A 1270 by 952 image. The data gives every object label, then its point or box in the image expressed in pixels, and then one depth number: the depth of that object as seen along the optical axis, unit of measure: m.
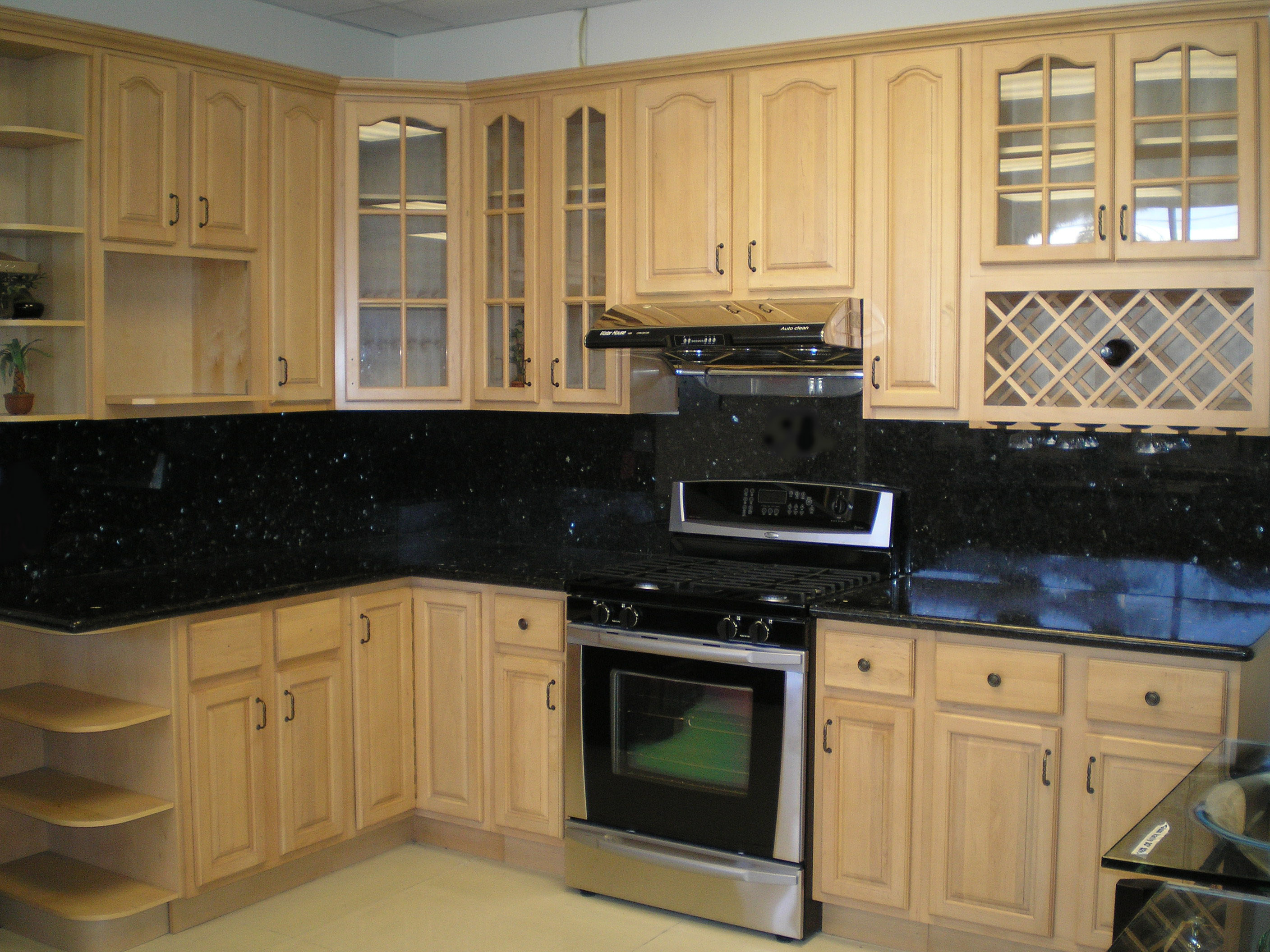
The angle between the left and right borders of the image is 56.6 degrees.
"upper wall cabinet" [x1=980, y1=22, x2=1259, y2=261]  2.86
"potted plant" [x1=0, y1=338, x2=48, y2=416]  3.12
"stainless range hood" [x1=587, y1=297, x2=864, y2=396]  3.21
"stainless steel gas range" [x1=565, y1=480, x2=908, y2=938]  3.09
